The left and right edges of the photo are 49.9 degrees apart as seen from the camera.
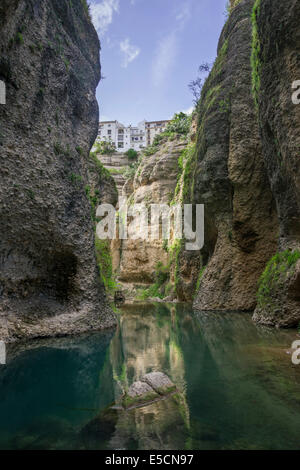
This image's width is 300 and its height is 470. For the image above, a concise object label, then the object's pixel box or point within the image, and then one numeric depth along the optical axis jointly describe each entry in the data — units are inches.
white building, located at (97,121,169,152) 3031.7
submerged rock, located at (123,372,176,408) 175.6
